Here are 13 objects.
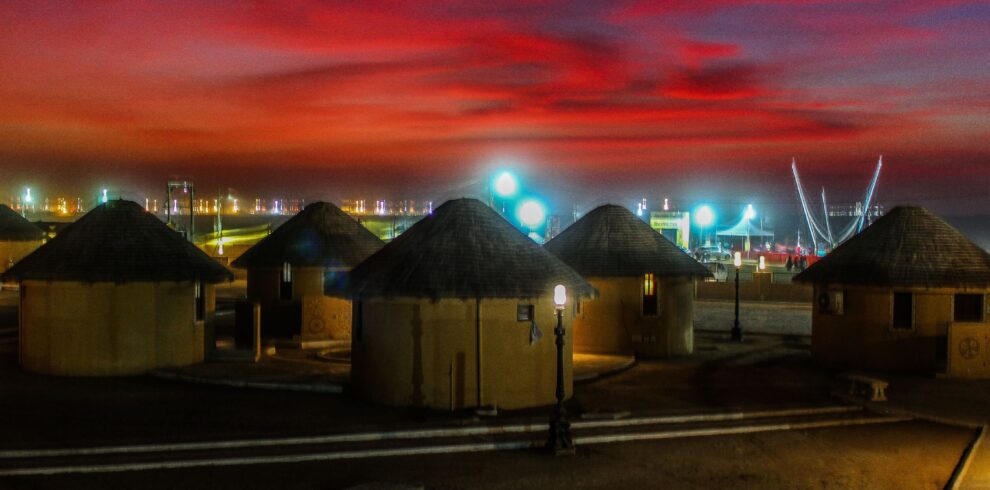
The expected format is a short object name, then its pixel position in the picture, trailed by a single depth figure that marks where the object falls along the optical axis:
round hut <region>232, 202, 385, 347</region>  31.98
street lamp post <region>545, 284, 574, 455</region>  15.81
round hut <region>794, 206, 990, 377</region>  24.20
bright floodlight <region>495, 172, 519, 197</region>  42.04
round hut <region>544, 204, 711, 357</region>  28.06
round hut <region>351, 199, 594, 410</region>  18.78
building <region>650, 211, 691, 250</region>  81.31
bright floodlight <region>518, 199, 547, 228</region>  68.11
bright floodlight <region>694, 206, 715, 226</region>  94.12
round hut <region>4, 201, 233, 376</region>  22.42
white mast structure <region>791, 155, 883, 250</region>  100.51
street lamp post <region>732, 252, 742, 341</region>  32.59
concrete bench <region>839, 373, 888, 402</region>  20.48
